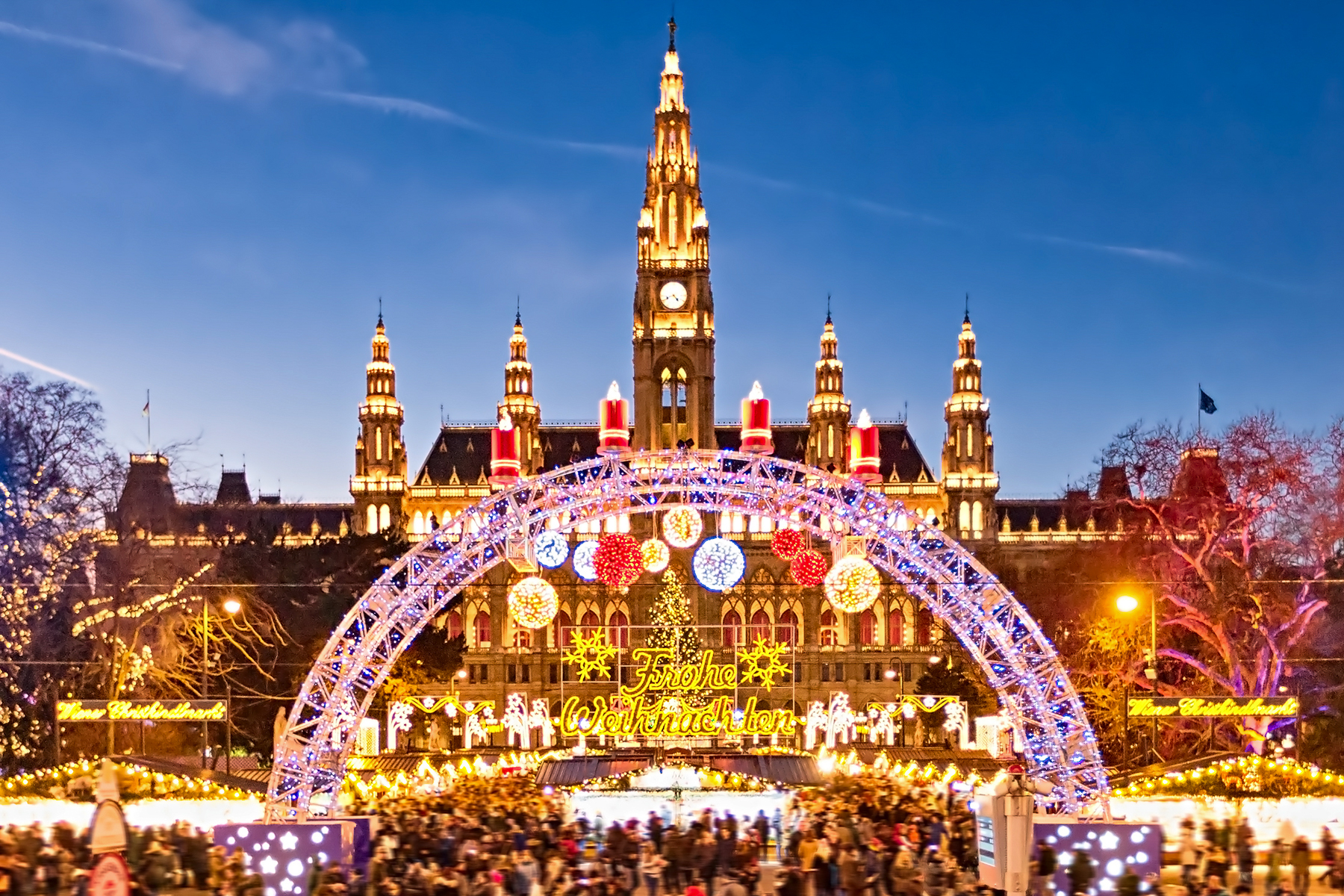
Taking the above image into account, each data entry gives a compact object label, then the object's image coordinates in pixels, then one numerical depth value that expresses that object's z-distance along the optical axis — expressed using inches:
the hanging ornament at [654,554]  1295.5
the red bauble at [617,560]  1251.8
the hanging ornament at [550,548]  1224.8
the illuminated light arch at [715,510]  1173.7
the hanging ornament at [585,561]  1301.7
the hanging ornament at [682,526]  1211.2
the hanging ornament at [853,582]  1219.9
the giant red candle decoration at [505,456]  1234.0
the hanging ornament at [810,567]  1278.3
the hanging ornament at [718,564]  1248.3
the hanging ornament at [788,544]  1294.3
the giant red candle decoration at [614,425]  1229.7
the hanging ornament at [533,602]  1256.2
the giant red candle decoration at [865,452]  1238.9
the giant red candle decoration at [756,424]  1227.9
